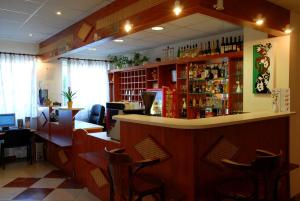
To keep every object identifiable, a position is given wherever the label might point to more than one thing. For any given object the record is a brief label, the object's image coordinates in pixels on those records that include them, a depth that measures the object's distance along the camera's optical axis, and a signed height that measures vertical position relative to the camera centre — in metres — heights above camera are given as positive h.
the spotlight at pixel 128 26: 3.03 +0.79
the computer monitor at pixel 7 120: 5.58 -0.60
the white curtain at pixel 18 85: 5.82 +0.19
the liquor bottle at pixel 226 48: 4.69 +0.81
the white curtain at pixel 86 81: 6.95 +0.32
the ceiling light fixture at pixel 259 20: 2.84 +0.80
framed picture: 3.43 +0.32
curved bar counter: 2.21 -0.52
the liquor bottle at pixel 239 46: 4.52 +0.82
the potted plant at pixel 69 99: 4.56 -0.12
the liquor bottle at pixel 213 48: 5.00 +0.88
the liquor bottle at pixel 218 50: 4.88 +0.81
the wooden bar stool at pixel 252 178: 2.09 -0.72
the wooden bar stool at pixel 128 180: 2.11 -0.74
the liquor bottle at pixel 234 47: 4.58 +0.81
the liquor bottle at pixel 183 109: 5.67 -0.38
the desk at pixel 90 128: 4.35 -0.61
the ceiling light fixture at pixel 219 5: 2.34 +0.80
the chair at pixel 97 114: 6.59 -0.58
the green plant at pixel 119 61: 7.19 +0.90
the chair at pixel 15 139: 5.21 -0.96
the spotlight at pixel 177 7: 2.34 +0.78
